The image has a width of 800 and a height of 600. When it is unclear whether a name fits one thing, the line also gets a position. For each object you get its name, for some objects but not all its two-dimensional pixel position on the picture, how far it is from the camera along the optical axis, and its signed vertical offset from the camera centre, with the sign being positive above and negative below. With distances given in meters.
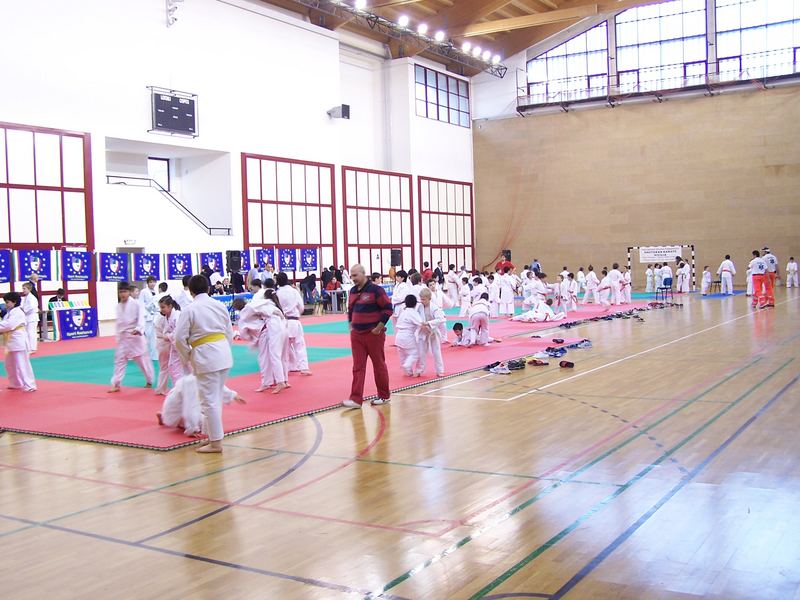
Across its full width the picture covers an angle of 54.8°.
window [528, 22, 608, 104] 36.56 +9.84
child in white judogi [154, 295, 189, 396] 10.45 -0.98
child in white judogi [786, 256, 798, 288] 32.69 -0.27
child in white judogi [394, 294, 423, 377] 12.06 -0.94
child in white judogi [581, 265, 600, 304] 28.06 -0.46
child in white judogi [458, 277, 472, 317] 23.27 -0.71
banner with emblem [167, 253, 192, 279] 24.06 +0.52
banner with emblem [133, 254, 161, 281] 22.67 +0.49
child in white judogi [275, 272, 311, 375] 12.04 -0.74
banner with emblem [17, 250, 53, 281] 20.41 +0.57
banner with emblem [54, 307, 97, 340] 20.39 -1.04
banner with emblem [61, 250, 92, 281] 21.20 +0.53
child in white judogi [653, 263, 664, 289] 34.28 -0.32
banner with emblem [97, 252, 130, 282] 22.02 +0.47
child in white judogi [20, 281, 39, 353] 13.14 -0.33
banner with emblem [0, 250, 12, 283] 19.84 +0.52
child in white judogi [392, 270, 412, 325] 14.57 -0.30
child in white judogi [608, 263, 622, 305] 27.00 -0.39
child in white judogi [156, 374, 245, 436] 8.24 -1.29
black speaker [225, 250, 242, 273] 25.02 +0.64
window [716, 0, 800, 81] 32.47 +9.85
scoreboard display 24.17 +5.41
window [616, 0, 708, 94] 34.31 +10.16
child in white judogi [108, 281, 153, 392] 11.42 -0.74
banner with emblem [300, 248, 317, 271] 29.44 +0.75
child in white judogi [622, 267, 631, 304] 27.58 -0.60
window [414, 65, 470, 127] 36.38 +8.80
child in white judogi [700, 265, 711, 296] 31.60 -0.59
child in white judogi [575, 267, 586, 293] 30.45 -0.29
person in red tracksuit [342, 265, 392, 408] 9.59 -0.58
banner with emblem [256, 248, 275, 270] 27.16 +0.83
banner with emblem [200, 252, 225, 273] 25.03 +0.68
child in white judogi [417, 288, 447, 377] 12.09 -0.87
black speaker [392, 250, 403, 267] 33.22 +0.79
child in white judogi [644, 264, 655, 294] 34.66 -0.49
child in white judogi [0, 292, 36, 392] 11.62 -0.89
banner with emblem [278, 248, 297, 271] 28.36 +0.76
